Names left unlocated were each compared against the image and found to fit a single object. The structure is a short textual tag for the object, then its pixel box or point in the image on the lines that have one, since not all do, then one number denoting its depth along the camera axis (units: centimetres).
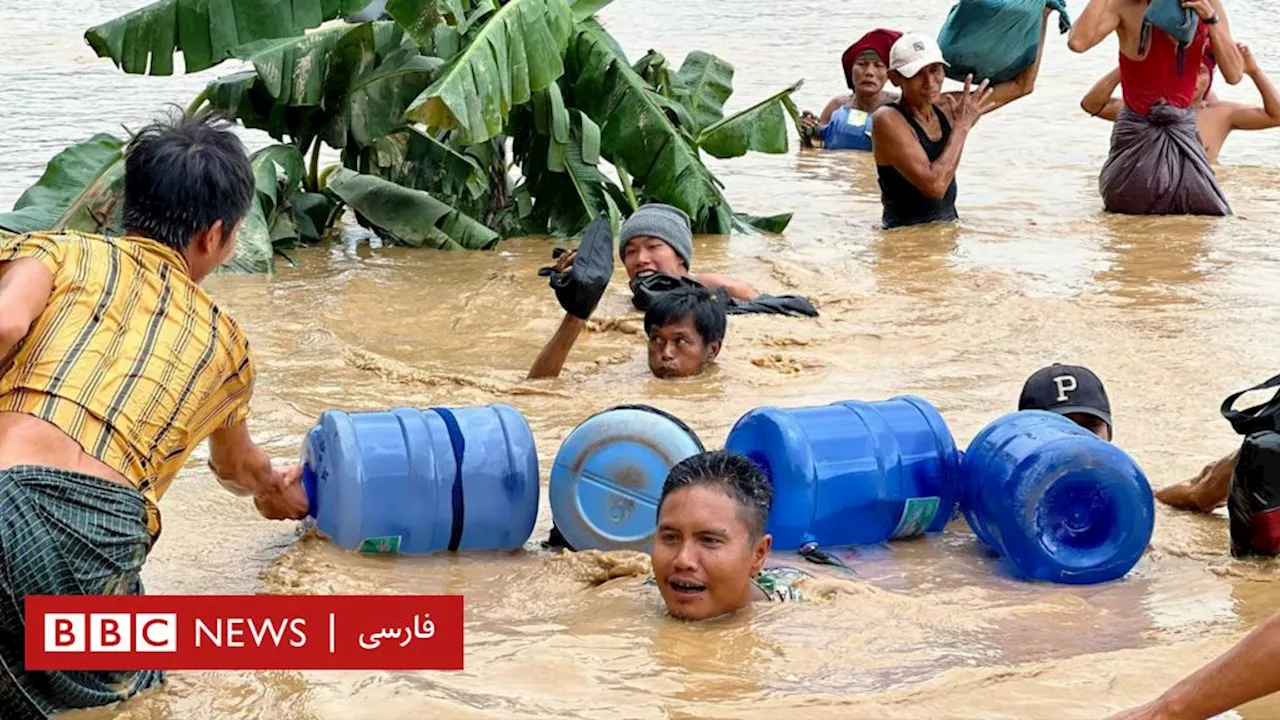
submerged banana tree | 885
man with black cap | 572
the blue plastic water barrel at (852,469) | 527
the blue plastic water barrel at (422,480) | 510
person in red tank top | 1055
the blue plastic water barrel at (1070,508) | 499
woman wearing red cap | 1359
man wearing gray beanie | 845
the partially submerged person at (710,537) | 459
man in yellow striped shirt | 374
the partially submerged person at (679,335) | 736
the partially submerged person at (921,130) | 1022
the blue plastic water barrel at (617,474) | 515
